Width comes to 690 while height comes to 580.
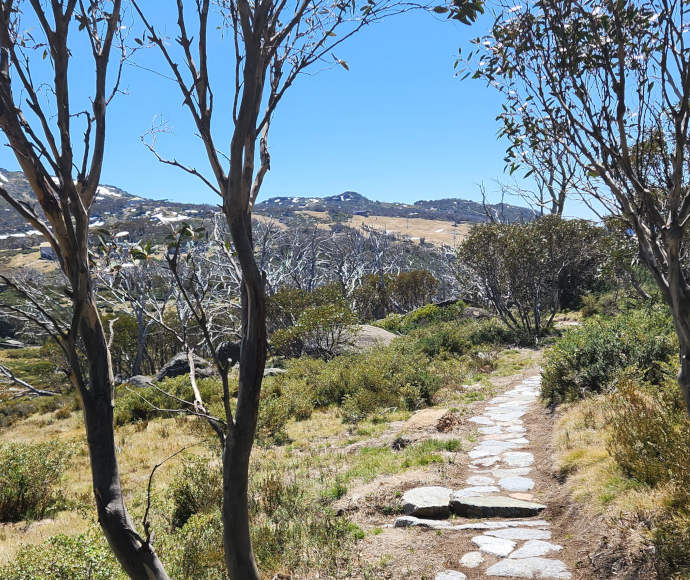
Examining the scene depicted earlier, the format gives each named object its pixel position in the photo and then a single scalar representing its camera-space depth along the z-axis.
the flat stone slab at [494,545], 3.51
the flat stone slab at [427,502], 4.38
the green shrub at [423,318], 21.17
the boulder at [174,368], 17.05
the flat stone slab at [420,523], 4.12
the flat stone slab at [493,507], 4.20
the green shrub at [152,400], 11.10
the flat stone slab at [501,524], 3.94
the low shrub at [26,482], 5.98
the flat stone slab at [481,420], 7.21
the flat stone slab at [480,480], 4.97
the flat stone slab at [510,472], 5.11
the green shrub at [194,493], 5.17
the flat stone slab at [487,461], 5.54
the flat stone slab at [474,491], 4.59
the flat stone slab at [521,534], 3.69
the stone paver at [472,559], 3.40
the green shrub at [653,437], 3.41
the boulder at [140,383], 13.93
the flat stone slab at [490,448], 5.87
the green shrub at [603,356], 6.50
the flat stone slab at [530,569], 3.12
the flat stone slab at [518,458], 5.39
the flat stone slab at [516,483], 4.74
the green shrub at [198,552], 3.52
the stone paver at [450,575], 3.26
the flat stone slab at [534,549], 3.42
